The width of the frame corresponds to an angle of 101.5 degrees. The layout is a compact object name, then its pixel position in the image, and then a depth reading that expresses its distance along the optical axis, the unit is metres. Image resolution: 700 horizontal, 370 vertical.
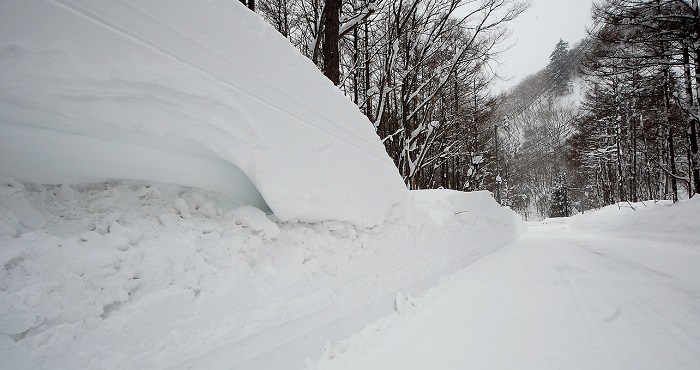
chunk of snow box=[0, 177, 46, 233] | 1.07
